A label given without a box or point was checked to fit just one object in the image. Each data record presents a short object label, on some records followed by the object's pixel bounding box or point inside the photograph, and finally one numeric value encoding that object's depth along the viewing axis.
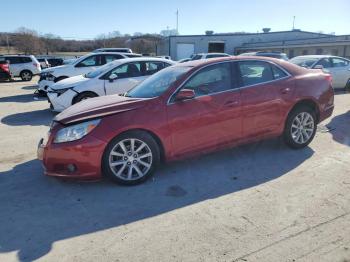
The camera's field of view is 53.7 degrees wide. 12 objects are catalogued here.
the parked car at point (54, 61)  30.16
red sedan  4.39
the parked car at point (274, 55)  16.94
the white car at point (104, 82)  9.27
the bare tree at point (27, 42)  53.47
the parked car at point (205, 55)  21.69
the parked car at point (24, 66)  22.64
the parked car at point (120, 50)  20.85
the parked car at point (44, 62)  27.12
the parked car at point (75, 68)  12.91
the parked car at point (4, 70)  20.95
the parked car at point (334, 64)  13.23
